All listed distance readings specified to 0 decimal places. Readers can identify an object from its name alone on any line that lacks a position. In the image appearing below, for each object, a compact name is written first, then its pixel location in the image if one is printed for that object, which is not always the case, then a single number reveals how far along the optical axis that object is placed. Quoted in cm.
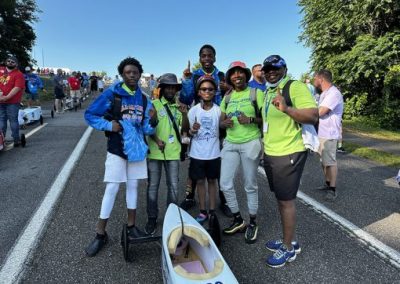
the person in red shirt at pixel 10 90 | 847
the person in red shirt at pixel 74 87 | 2014
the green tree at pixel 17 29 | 3981
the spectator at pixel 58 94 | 1702
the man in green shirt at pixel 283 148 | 363
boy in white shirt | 455
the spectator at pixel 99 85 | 3002
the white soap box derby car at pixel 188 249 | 298
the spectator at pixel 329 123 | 589
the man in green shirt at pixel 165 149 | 439
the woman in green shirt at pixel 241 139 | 427
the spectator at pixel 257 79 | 680
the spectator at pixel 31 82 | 1376
